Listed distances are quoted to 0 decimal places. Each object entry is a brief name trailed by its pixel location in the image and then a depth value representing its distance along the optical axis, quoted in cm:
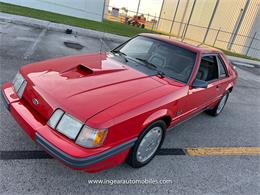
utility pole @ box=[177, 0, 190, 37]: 2670
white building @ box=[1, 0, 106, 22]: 1642
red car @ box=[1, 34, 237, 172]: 220
